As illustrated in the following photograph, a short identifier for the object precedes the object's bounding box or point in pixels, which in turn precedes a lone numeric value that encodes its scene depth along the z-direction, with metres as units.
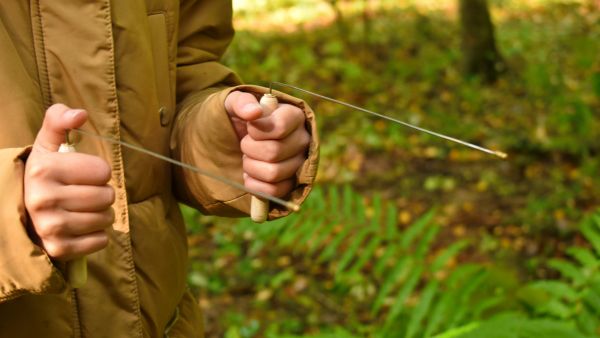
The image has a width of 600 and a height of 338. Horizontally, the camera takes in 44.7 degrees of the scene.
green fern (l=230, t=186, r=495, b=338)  2.42
